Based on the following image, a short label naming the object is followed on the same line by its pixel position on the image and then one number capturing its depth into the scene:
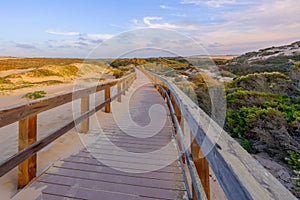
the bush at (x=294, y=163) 3.08
